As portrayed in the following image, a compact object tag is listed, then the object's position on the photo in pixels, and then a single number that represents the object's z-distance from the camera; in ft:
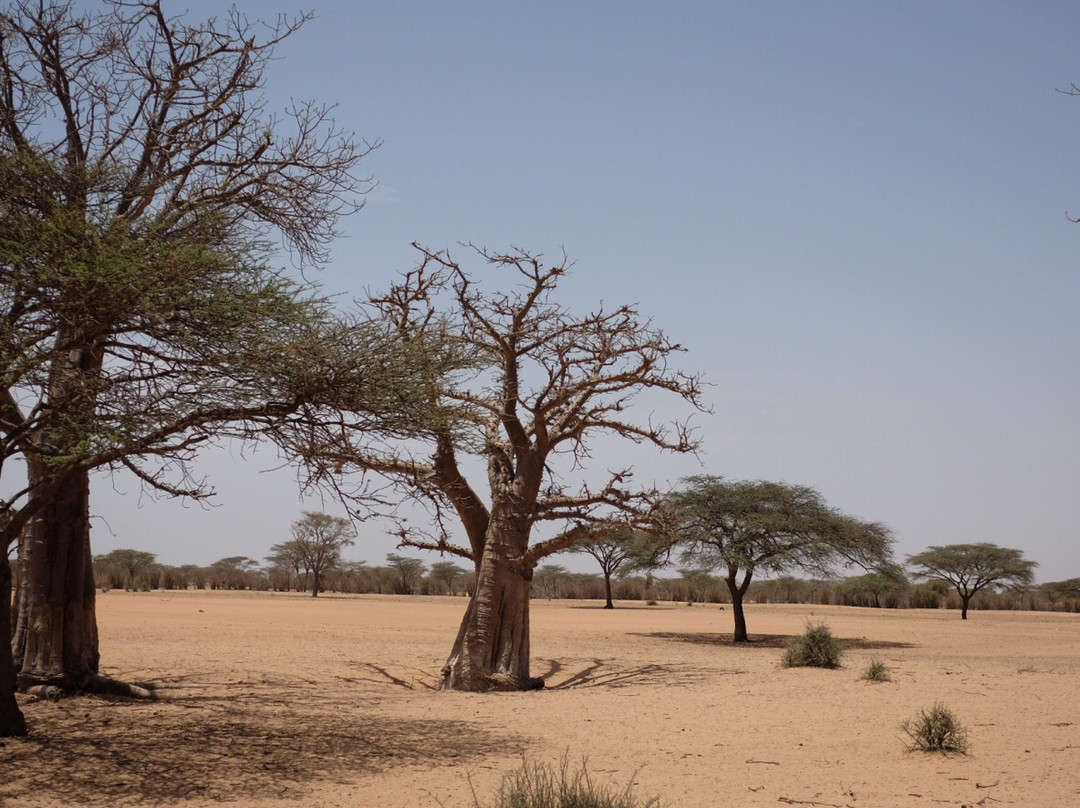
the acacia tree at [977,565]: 161.17
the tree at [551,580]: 234.58
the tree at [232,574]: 238.07
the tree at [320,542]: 213.66
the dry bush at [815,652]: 55.21
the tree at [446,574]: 253.57
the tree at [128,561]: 232.61
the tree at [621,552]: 125.25
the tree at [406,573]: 228.63
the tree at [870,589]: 202.69
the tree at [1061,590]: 227.81
